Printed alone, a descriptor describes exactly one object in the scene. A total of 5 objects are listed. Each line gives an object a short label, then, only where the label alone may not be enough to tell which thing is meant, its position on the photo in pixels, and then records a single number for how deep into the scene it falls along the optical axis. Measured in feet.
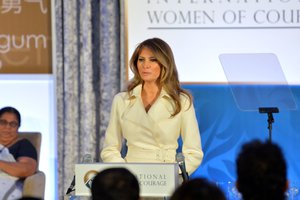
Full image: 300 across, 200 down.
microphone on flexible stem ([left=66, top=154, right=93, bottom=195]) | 25.39
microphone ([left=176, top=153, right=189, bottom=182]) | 25.99
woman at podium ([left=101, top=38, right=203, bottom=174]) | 29.78
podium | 24.22
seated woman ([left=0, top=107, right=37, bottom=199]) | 38.17
